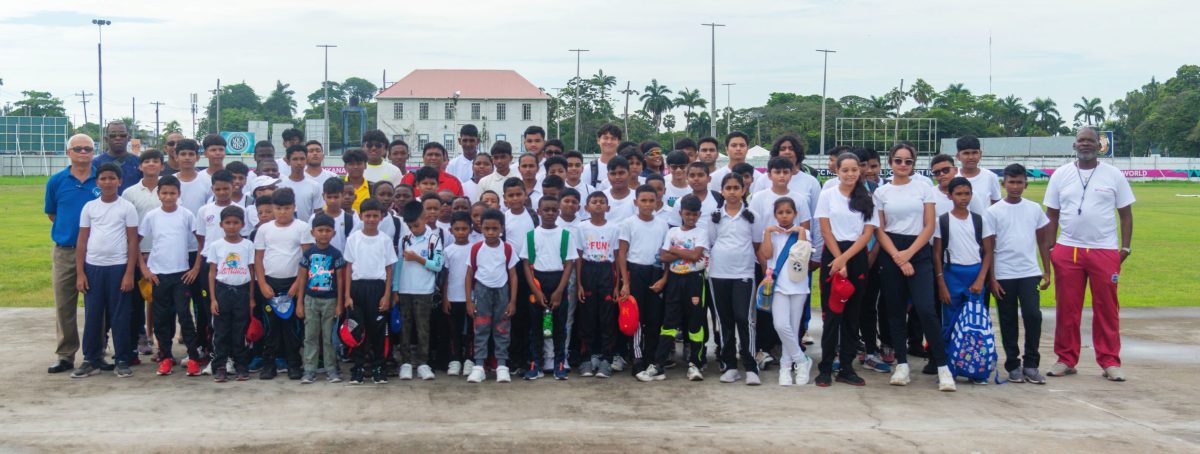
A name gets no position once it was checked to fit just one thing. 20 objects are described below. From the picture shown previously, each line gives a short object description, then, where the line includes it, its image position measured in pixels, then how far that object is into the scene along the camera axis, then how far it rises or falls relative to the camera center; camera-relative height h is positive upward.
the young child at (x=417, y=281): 7.45 -0.94
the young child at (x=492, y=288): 7.45 -0.99
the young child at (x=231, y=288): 7.37 -1.00
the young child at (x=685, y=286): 7.38 -0.96
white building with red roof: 77.75 +4.39
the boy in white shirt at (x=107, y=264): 7.55 -0.84
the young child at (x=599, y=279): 7.60 -0.93
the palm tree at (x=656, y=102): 91.94 +5.72
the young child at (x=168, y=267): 7.57 -0.86
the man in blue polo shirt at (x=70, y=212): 7.72 -0.46
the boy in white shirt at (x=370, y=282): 7.28 -0.93
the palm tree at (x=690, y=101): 92.31 +5.82
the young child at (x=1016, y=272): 7.44 -0.83
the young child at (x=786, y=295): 7.31 -1.00
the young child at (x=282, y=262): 7.35 -0.79
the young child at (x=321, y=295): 7.23 -1.03
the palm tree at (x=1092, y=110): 104.56 +6.04
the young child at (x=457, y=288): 7.56 -1.02
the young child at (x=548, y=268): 7.55 -0.84
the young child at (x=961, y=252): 7.42 -0.67
